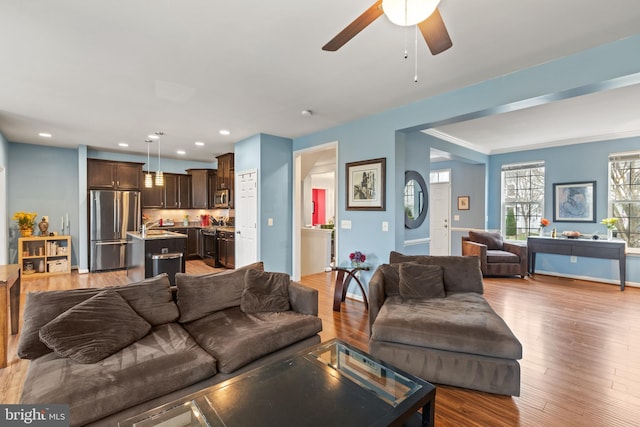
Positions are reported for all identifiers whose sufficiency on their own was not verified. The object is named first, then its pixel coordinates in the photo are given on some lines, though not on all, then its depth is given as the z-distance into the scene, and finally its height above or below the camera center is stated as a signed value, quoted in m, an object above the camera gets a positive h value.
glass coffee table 1.30 -0.93
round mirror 4.67 +0.18
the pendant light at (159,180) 5.03 +0.53
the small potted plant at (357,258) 4.13 -0.67
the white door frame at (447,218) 6.93 -0.17
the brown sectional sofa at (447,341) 2.08 -0.98
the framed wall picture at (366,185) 4.05 +0.38
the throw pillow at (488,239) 6.14 -0.59
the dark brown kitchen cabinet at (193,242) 7.75 -0.84
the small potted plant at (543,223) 5.91 -0.26
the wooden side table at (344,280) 3.91 -0.96
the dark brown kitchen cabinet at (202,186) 7.76 +0.66
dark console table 4.88 -0.68
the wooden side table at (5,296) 2.49 -0.79
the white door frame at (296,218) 5.38 -0.14
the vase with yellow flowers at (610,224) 5.16 -0.23
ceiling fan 1.38 +0.98
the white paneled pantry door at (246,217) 5.15 -0.12
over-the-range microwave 6.83 +0.30
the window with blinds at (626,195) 5.20 +0.29
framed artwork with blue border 5.59 +0.18
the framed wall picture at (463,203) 7.04 +0.19
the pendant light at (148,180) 5.25 +0.56
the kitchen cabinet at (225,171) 6.43 +0.90
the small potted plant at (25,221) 5.59 -0.20
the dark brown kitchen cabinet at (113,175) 6.33 +0.81
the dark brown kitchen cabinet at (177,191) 7.62 +0.52
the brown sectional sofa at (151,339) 1.53 -0.89
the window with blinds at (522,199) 6.30 +0.27
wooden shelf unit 5.66 -0.85
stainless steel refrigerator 6.09 -0.32
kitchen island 4.40 -0.67
